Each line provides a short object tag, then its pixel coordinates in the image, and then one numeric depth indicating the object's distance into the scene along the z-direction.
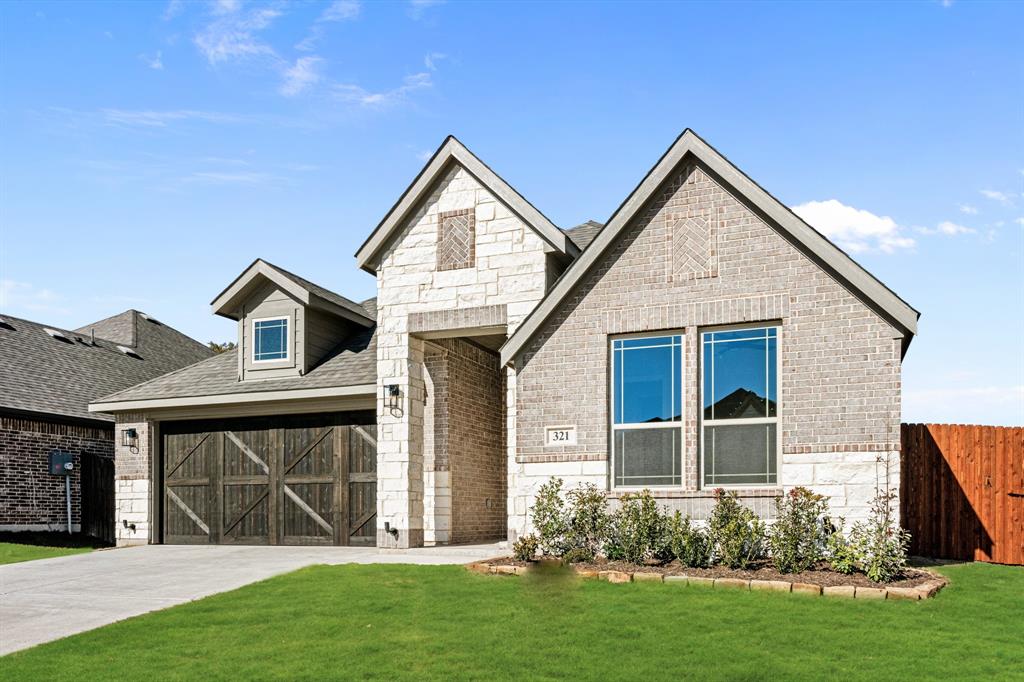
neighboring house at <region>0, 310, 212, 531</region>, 22.12
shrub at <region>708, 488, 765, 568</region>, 12.53
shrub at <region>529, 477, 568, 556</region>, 13.78
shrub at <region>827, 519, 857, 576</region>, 12.02
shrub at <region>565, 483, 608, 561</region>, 13.63
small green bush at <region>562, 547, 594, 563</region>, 13.33
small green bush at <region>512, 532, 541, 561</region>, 13.56
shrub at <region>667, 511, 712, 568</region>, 12.72
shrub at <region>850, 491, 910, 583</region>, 11.80
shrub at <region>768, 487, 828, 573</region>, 12.20
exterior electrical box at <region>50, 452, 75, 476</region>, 22.98
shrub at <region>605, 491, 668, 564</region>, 13.13
